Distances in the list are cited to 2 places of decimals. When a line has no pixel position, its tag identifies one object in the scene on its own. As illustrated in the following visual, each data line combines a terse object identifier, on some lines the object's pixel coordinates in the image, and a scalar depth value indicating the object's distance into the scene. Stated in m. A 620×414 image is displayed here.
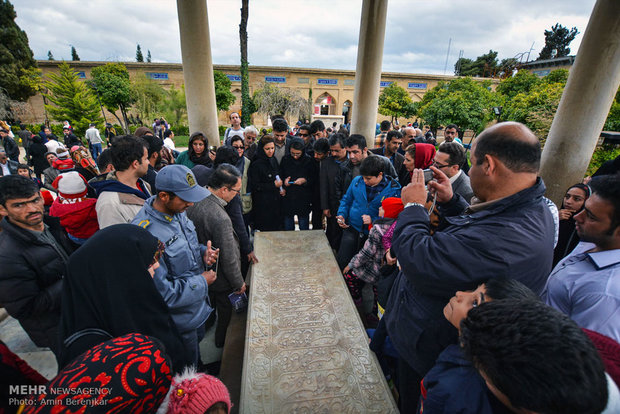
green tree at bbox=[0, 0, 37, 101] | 22.50
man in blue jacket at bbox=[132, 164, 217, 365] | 1.81
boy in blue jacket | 2.97
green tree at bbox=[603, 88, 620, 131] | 6.71
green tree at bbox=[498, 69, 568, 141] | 7.90
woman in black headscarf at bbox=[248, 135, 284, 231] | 4.16
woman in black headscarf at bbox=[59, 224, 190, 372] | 1.26
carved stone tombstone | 1.84
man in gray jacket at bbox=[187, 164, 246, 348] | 2.43
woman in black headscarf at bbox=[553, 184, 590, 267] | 2.81
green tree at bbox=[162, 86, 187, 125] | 24.38
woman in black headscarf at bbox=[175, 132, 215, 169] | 4.00
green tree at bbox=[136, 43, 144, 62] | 44.11
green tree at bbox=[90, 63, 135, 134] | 17.97
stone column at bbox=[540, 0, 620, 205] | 3.61
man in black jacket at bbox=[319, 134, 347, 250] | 3.97
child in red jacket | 2.25
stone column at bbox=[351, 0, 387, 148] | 5.60
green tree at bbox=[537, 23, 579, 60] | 37.94
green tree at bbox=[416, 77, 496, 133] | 12.59
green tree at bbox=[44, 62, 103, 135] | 18.17
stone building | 27.52
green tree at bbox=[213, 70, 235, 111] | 20.59
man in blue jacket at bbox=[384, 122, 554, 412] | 1.21
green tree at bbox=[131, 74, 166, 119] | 21.98
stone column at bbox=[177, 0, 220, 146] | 4.95
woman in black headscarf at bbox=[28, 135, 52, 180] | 7.70
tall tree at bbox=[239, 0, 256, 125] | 11.62
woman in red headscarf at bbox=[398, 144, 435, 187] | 2.18
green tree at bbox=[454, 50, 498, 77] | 45.17
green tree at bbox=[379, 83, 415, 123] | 20.77
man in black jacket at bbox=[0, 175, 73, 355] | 1.70
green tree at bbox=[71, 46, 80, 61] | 37.92
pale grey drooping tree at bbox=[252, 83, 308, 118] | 23.48
